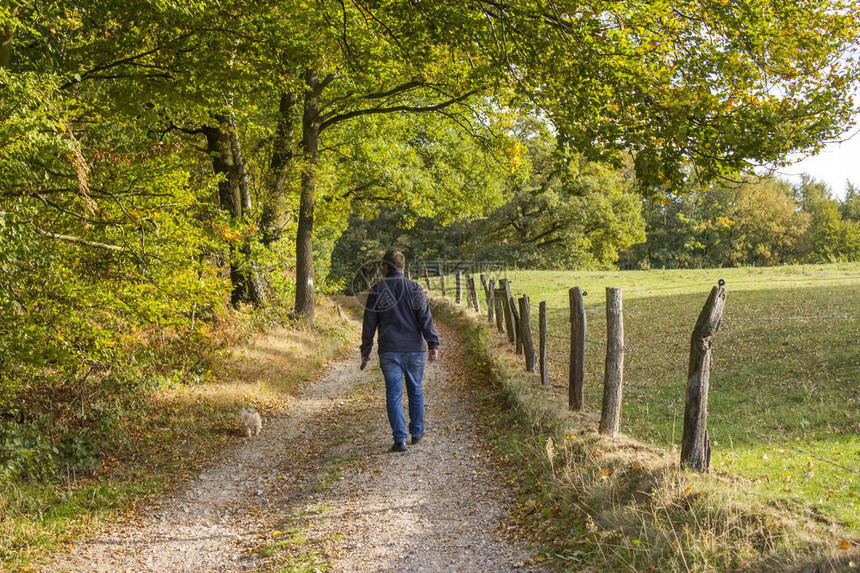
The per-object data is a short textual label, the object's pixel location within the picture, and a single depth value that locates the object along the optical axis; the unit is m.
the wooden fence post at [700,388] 5.14
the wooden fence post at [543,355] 9.66
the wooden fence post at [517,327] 12.81
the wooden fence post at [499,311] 16.05
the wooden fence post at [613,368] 6.83
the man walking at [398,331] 7.66
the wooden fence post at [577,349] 7.86
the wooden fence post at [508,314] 13.43
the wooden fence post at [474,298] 22.09
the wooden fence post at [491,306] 18.12
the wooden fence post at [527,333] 10.78
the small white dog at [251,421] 9.56
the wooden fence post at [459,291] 26.80
